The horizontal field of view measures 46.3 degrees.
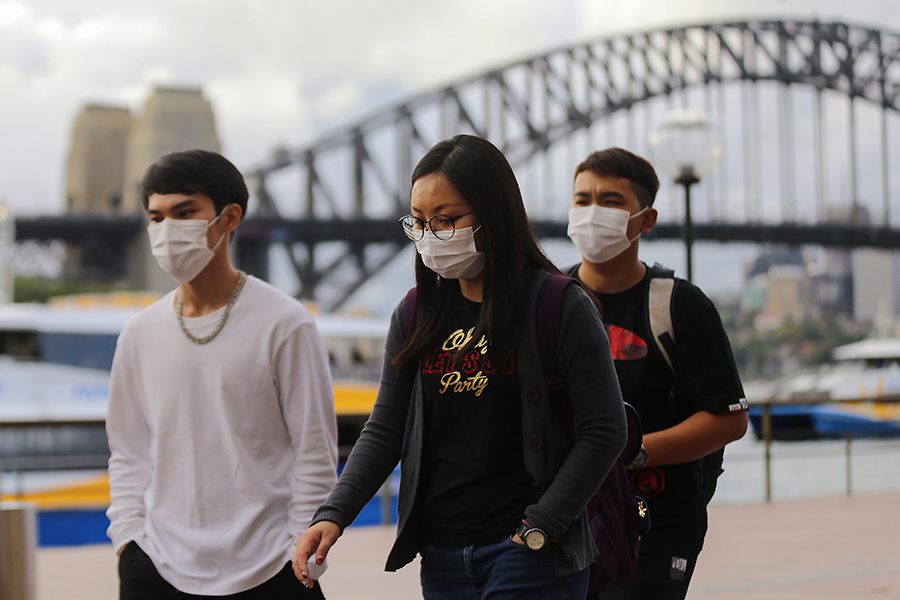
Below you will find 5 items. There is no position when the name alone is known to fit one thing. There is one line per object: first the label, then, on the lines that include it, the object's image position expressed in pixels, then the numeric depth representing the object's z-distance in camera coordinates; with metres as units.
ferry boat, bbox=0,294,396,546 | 12.65
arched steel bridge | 42.75
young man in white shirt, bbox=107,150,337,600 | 2.14
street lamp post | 7.78
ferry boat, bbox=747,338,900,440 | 27.67
